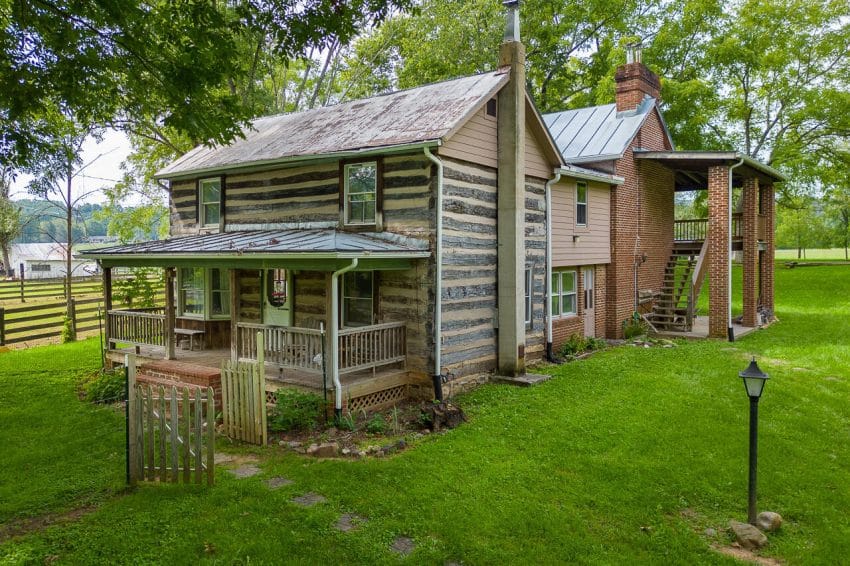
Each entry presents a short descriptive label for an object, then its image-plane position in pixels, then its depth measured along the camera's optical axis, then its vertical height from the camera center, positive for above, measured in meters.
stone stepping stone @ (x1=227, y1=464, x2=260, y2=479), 7.93 -2.82
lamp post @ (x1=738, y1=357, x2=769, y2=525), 6.12 -1.47
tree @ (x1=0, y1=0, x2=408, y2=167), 9.74 +3.87
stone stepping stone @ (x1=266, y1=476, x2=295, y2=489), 7.51 -2.82
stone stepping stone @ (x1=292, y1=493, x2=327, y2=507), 6.96 -2.83
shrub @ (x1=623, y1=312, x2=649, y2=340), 19.11 -2.04
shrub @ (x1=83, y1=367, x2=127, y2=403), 12.26 -2.56
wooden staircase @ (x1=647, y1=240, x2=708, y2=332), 19.58 -0.78
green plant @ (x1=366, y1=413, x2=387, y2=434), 9.85 -2.71
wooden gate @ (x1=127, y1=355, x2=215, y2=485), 7.02 -2.14
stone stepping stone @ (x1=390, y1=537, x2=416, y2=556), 5.84 -2.88
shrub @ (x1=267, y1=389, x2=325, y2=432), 9.77 -2.48
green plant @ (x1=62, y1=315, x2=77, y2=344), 20.52 -2.08
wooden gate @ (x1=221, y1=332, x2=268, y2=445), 8.97 -2.08
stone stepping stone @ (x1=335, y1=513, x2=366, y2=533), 6.34 -2.85
